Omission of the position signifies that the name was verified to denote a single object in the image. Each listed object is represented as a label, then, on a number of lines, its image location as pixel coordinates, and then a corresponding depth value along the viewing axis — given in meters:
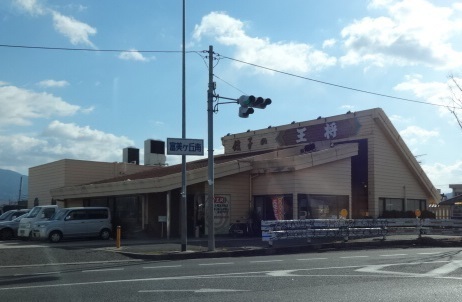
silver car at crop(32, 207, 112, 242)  24.27
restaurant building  27.06
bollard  19.79
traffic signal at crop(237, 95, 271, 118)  18.12
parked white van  25.91
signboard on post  18.44
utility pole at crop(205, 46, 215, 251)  18.50
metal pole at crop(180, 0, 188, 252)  18.70
